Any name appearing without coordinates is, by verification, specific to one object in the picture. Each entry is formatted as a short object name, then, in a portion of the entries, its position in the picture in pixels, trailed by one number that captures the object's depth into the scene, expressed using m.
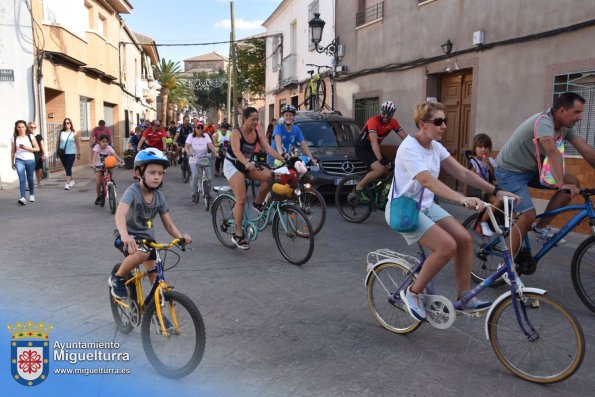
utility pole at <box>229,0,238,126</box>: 29.22
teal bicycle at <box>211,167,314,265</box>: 5.91
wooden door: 11.12
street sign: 14.20
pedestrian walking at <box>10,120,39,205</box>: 10.24
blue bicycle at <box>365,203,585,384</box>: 3.08
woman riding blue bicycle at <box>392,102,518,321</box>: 3.44
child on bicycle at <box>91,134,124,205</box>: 9.96
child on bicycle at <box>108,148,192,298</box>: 3.42
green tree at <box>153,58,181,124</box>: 49.28
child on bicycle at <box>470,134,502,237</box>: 5.67
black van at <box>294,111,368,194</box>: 10.11
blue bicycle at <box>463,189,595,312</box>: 4.43
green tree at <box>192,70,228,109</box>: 66.84
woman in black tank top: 6.32
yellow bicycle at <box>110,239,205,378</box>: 3.09
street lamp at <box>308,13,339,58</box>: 15.93
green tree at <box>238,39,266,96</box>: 32.62
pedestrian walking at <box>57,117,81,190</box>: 12.47
